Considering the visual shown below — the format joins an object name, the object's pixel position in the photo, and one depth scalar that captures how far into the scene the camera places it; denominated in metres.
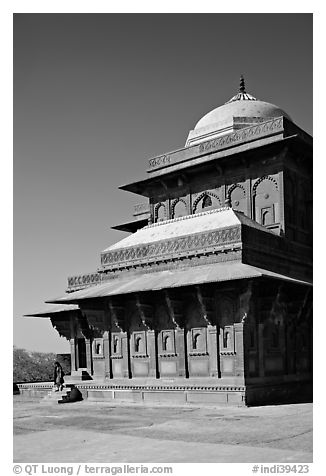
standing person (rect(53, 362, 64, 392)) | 23.94
